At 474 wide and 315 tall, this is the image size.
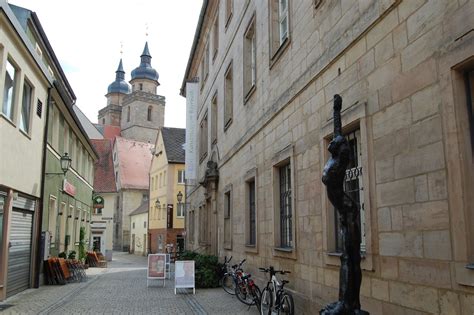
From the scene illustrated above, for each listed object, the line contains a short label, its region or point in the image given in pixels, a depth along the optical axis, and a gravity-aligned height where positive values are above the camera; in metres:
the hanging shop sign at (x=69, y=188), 20.06 +2.23
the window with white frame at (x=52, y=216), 17.81 +0.92
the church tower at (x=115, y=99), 99.31 +28.79
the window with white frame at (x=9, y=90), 11.84 +3.68
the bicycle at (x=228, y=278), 12.82 -1.12
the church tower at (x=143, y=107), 84.69 +22.96
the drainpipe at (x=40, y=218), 15.36 +0.73
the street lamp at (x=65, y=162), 16.75 +2.65
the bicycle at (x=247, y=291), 10.58 -1.13
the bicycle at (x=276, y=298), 8.59 -1.04
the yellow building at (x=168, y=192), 42.62 +4.32
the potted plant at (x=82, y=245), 25.58 -0.20
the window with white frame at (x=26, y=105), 13.70 +3.76
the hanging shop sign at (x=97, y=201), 34.00 +2.73
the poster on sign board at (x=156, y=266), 16.30 -0.83
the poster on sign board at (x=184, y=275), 14.00 -0.97
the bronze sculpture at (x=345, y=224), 3.69 +0.12
